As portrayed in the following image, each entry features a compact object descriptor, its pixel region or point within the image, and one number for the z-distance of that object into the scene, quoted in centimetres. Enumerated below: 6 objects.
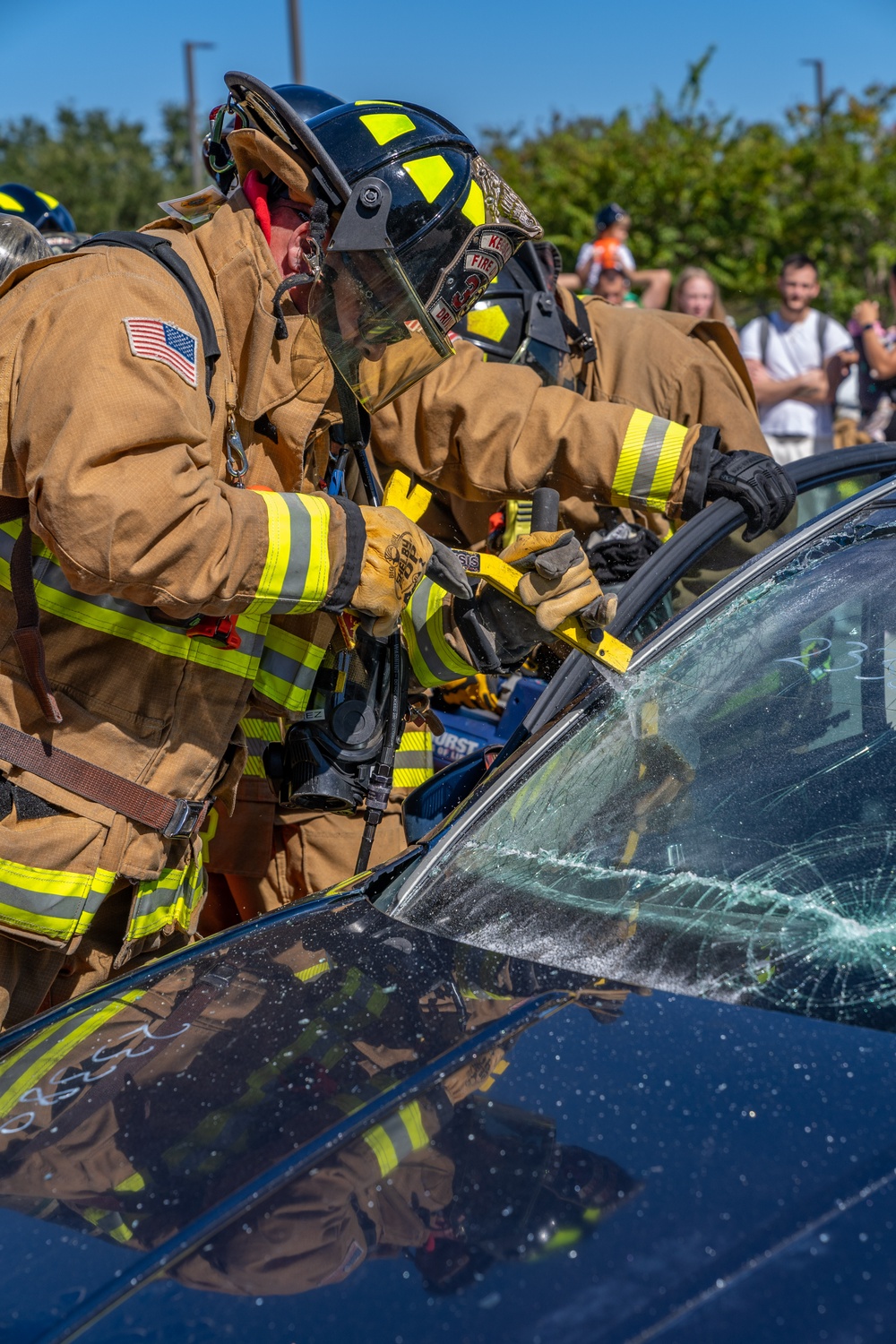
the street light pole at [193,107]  2531
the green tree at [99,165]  2411
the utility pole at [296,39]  1571
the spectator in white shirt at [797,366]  657
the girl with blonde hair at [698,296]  641
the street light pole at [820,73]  2655
